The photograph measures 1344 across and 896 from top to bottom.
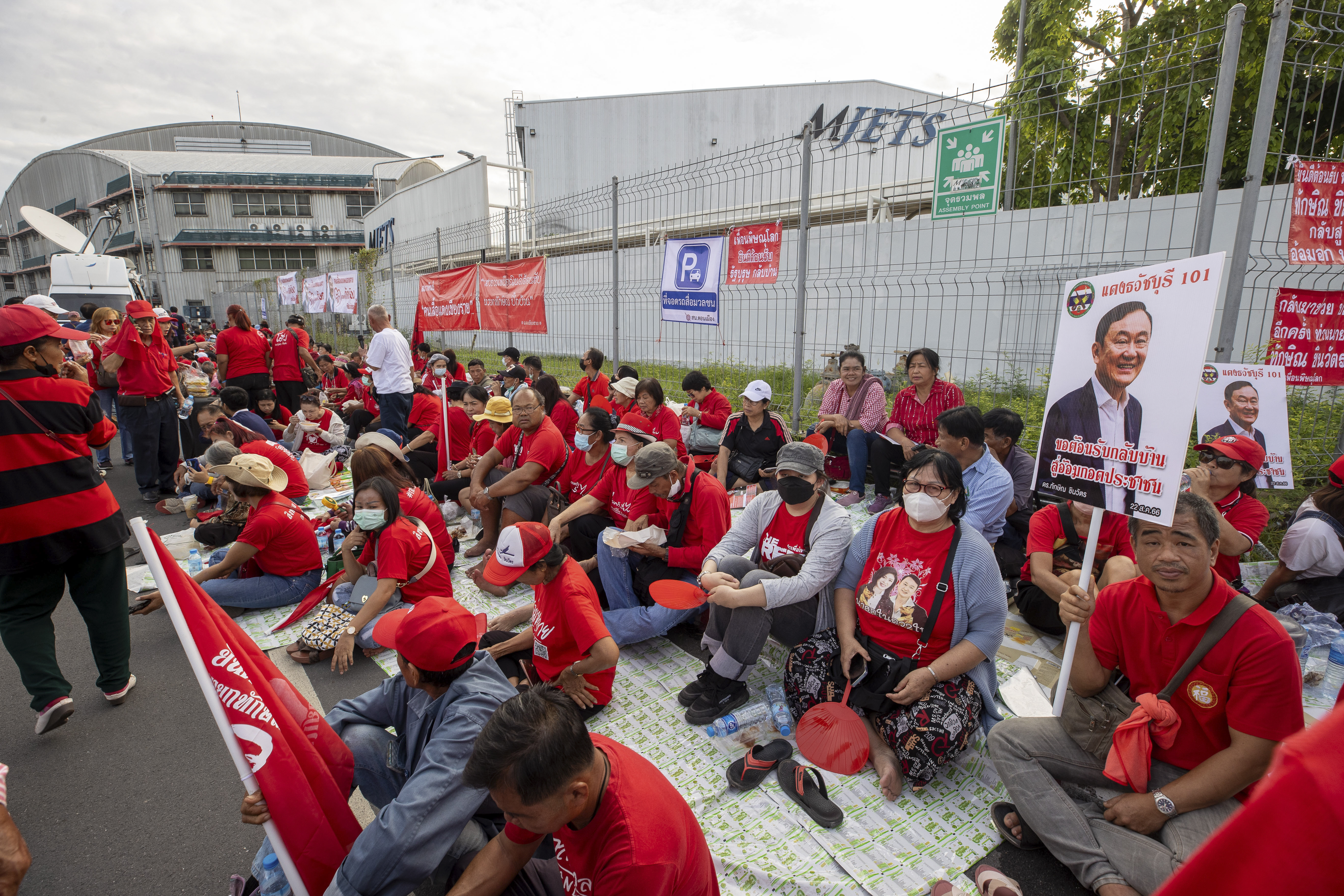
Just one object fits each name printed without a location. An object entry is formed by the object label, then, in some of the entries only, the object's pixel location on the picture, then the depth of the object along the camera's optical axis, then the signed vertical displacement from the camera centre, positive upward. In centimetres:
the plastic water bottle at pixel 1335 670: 323 -173
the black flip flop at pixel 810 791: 252 -187
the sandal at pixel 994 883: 214 -183
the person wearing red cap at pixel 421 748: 181 -137
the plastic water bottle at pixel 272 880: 194 -167
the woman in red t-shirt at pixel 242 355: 810 -45
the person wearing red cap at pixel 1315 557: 362 -126
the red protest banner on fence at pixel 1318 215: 421 +77
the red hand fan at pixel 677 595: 357 -150
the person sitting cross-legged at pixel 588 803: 144 -112
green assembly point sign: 507 +128
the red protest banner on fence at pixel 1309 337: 446 -2
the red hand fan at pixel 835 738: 278 -178
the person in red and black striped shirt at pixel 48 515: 294 -92
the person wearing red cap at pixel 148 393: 620 -75
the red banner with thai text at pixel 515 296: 874 +37
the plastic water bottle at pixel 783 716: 308 -185
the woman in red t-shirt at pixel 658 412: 557 -76
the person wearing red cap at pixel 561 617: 279 -132
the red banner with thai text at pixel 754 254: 636 +71
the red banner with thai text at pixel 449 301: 1022 +35
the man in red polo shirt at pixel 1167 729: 194 -123
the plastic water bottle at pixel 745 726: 307 -189
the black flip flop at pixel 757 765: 273 -187
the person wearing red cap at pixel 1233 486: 353 -85
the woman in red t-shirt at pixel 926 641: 263 -133
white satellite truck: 1529 +88
